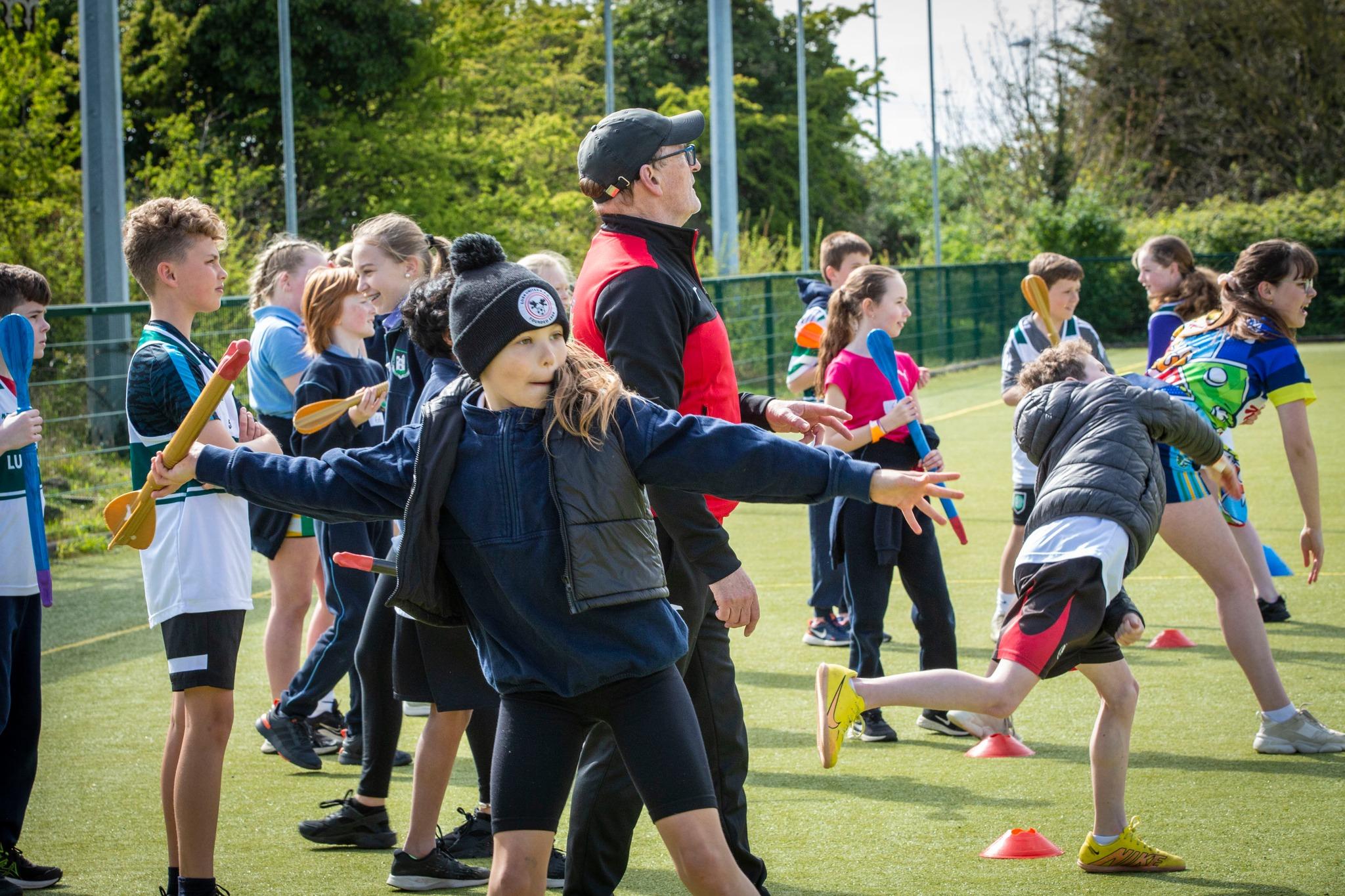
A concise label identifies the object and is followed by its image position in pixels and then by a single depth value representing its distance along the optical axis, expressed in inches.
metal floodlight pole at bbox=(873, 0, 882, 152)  2086.6
